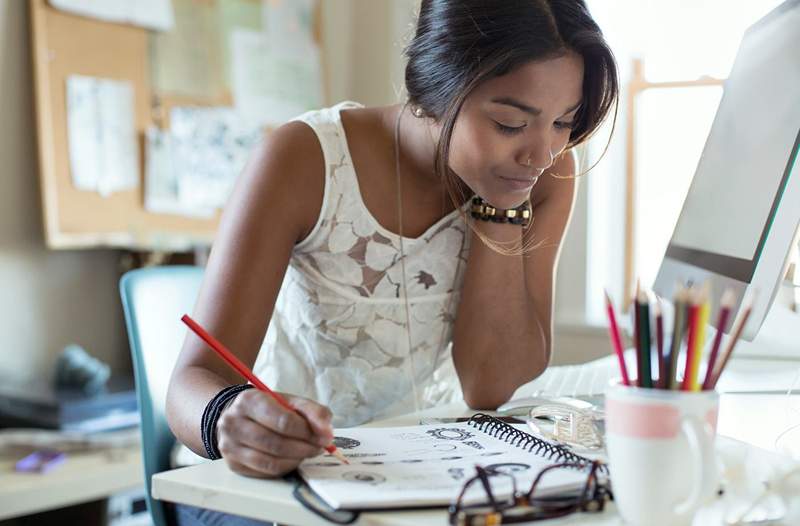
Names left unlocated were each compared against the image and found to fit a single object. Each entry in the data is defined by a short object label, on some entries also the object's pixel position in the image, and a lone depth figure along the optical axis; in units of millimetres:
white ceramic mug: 549
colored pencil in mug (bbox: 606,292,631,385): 589
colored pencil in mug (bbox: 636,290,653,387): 565
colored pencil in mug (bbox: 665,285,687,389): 547
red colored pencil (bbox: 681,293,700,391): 542
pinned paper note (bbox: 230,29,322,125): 2508
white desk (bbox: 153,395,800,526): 586
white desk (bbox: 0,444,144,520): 1692
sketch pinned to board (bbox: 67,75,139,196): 2076
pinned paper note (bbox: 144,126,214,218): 2230
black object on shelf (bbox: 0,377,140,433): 1880
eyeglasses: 570
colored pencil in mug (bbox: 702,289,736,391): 542
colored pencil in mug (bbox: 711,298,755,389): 569
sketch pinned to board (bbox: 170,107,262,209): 2312
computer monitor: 932
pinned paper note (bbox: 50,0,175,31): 2078
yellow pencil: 542
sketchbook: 603
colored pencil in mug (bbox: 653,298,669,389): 570
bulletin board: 2025
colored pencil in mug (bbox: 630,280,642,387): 570
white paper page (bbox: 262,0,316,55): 2604
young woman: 976
